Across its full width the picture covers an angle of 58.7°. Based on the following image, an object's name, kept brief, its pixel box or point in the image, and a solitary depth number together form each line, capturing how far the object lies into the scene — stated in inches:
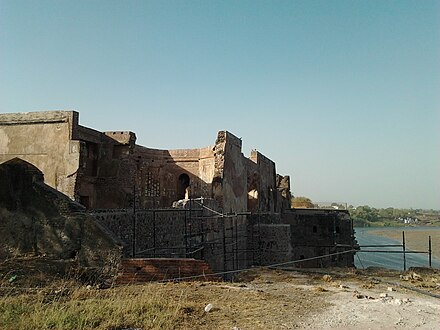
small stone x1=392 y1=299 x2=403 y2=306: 267.4
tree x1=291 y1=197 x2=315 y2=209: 2143.9
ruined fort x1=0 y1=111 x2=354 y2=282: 337.7
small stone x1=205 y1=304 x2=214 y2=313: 231.6
